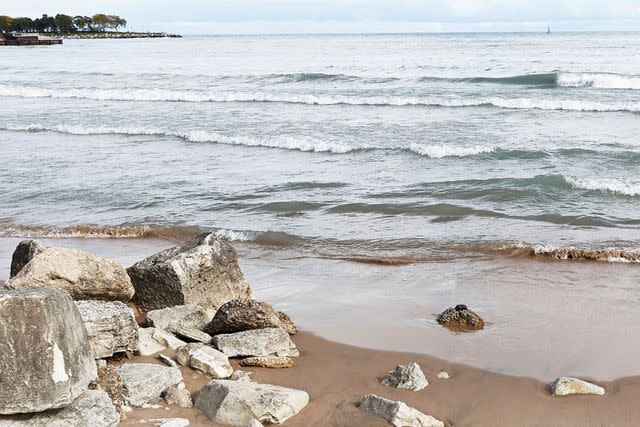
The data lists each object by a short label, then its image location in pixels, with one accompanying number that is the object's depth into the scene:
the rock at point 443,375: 5.53
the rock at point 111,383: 4.80
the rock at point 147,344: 5.70
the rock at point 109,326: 5.30
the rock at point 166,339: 5.92
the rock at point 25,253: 6.78
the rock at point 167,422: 4.59
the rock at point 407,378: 5.34
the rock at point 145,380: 4.92
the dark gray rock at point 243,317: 6.05
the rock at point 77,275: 5.91
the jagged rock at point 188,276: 6.71
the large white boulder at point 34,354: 3.93
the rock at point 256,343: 5.82
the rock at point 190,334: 6.09
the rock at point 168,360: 5.52
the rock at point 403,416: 4.66
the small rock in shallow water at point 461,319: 6.53
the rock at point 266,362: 5.70
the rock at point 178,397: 4.91
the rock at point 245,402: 4.66
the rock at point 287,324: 6.47
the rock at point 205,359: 5.43
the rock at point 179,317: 6.30
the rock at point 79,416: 4.07
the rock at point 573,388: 5.17
